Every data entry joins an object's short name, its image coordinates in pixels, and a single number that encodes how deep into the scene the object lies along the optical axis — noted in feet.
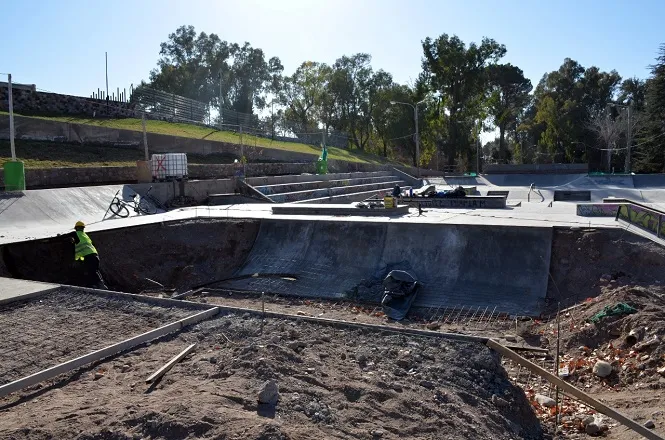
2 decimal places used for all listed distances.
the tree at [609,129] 153.69
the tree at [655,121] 126.00
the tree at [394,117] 187.11
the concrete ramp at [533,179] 120.50
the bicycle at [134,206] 60.39
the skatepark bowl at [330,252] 38.75
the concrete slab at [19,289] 29.06
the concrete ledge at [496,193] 80.58
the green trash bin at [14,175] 56.65
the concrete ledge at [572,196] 82.12
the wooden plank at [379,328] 23.32
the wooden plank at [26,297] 28.49
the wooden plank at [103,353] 19.03
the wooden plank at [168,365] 19.03
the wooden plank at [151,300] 28.02
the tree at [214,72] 190.08
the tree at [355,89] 191.31
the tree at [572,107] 176.55
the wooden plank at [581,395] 17.69
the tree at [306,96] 195.31
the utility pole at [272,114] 207.13
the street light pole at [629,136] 135.08
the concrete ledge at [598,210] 48.22
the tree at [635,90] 187.01
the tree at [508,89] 193.77
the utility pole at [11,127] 56.90
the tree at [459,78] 163.84
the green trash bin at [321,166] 100.27
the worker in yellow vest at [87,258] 38.50
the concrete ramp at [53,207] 52.34
